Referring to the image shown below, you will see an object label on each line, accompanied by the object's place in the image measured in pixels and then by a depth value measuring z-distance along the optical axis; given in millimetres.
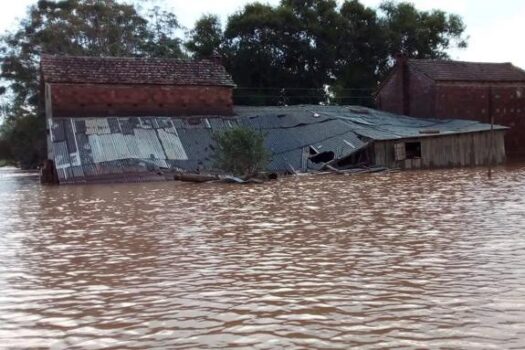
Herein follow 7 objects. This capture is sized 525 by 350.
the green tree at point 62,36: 49656
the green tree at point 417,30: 52875
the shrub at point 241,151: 26203
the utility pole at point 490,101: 41031
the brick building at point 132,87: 31891
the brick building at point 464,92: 39906
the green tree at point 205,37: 52031
